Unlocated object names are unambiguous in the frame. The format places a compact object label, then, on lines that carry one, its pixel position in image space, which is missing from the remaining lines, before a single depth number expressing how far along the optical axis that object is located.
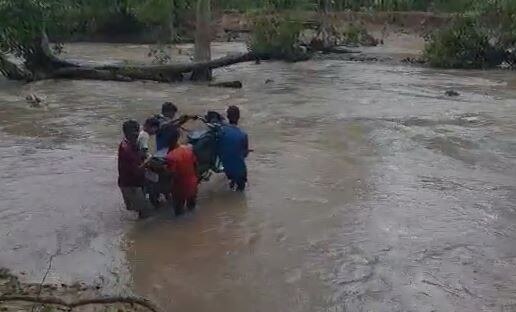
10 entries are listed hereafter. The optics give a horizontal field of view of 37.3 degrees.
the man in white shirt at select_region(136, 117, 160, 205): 7.59
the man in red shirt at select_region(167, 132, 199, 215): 7.57
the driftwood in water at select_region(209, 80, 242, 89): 20.25
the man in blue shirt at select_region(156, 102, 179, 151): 7.96
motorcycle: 8.57
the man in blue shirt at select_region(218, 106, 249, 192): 8.60
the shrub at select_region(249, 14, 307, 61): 25.34
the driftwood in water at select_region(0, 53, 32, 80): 20.68
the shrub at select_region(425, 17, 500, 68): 24.56
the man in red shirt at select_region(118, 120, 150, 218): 7.49
